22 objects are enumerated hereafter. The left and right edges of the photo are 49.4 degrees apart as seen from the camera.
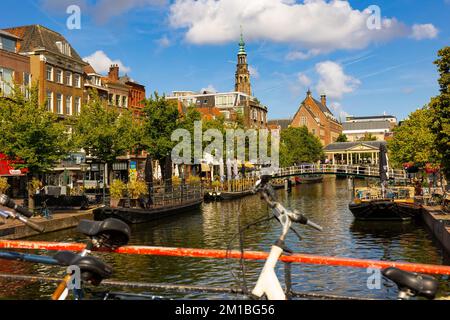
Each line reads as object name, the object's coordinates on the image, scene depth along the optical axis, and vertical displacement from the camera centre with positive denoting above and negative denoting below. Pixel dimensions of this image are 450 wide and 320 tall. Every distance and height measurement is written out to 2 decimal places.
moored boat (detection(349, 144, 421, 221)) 32.81 -2.54
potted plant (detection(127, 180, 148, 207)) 33.97 -1.17
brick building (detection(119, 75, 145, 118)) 67.69 +11.26
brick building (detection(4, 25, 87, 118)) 47.62 +11.05
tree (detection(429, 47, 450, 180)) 24.16 +3.05
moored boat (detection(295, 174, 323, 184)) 93.06 -1.56
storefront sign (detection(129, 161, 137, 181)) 40.09 -0.11
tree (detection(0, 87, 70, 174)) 29.66 +2.48
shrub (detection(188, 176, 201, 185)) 53.59 -0.86
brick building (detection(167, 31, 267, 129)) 102.56 +15.16
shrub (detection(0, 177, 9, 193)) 31.40 -0.61
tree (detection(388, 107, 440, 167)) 43.87 +3.40
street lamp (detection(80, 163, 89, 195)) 51.44 +0.66
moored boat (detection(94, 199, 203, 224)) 30.80 -2.71
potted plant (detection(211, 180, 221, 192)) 58.21 -1.52
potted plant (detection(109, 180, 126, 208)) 33.12 -1.33
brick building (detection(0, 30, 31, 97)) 42.53 +10.09
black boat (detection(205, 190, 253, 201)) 55.06 -2.60
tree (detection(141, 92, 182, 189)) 54.28 +5.15
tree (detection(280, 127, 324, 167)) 113.19 +6.34
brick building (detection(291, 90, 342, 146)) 161.75 +17.68
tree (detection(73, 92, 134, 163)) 41.59 +3.69
